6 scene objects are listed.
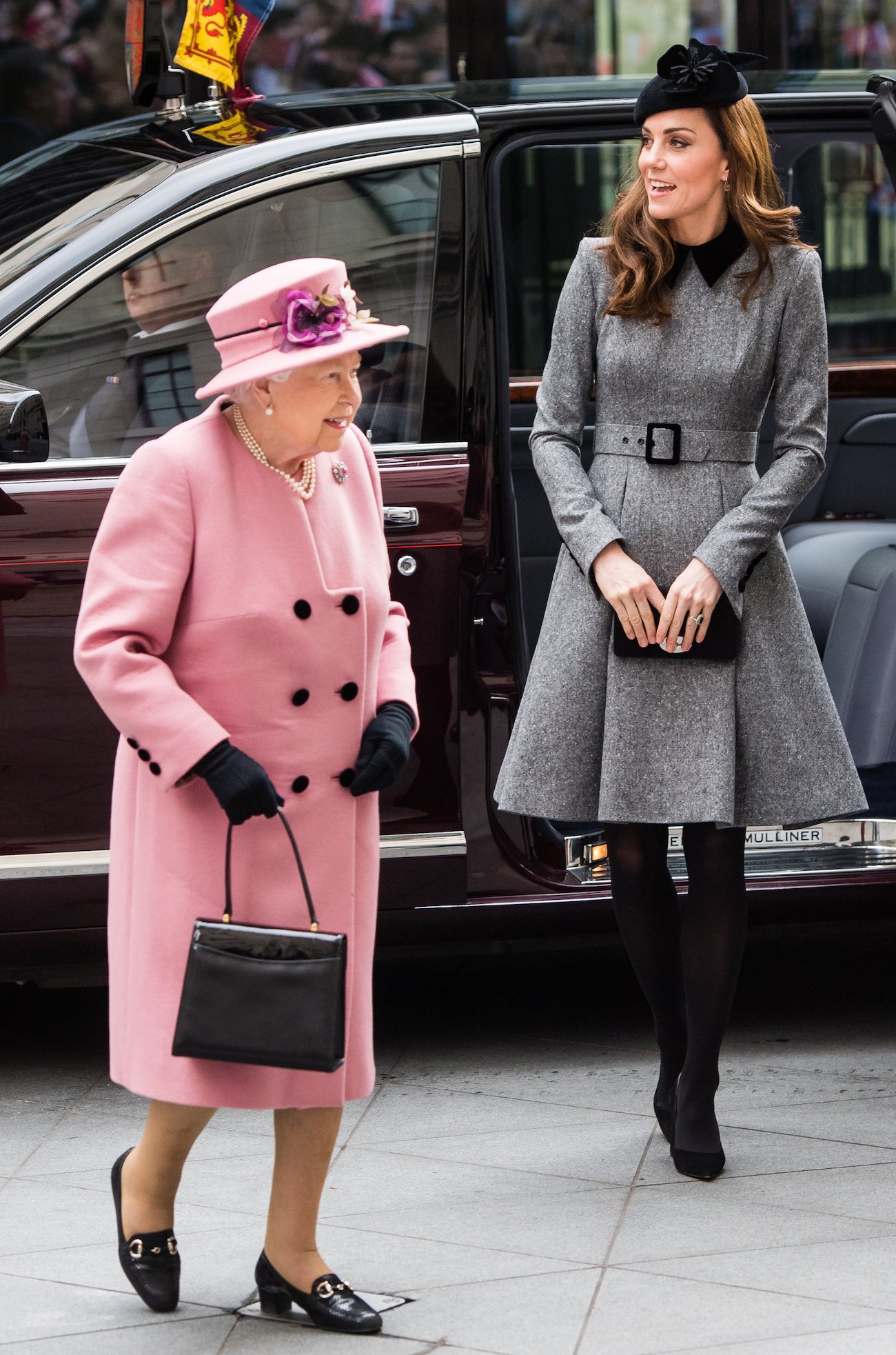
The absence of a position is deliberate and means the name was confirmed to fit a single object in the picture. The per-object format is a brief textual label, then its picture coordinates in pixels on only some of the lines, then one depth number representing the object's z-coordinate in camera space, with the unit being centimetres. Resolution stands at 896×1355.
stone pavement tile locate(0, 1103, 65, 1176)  702
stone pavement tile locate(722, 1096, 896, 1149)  712
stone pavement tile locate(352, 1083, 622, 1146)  726
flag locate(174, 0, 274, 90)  810
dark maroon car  710
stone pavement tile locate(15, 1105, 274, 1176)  697
